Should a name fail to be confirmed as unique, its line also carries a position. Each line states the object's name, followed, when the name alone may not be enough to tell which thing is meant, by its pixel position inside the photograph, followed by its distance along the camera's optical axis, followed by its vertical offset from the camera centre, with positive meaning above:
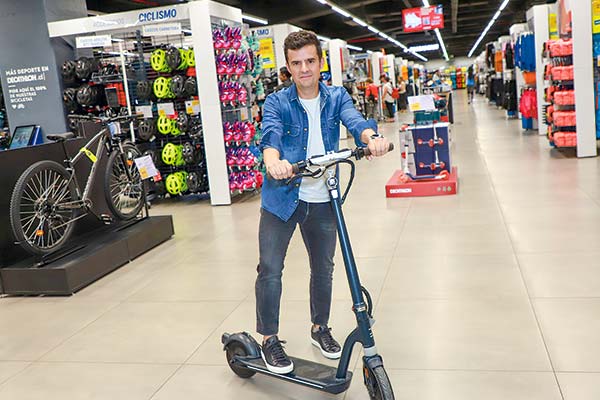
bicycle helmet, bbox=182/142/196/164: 8.12 -0.51
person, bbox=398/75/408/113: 28.59 -0.16
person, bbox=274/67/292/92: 9.98 +0.50
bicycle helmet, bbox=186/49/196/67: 8.01 +0.71
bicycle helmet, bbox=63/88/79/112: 8.55 +0.39
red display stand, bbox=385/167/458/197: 7.28 -1.13
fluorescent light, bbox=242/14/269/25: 18.80 +2.87
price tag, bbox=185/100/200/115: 8.13 +0.10
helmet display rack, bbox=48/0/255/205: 7.59 +0.74
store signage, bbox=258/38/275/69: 12.68 +1.13
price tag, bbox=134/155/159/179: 5.76 -0.45
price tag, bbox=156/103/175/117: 8.22 +0.10
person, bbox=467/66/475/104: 31.62 +0.33
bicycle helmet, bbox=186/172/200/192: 8.22 -0.89
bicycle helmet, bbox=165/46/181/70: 7.85 +0.74
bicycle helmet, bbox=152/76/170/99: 8.00 +0.38
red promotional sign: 18.84 +2.44
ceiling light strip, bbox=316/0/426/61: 19.61 +3.08
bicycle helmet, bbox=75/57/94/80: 8.36 +0.76
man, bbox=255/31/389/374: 2.66 -0.22
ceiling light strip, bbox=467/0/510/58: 24.09 +3.54
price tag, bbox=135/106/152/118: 8.30 +0.11
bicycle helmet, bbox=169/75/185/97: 7.96 +0.38
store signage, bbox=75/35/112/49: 7.88 +1.06
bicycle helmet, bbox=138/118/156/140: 8.22 -0.14
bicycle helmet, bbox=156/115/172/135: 8.16 -0.10
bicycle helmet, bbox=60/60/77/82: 8.43 +0.75
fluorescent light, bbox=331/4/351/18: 20.21 +3.04
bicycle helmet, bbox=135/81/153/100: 8.14 +0.38
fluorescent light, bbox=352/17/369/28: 23.72 +3.06
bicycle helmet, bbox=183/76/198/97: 7.95 +0.36
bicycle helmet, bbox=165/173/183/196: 8.28 -0.91
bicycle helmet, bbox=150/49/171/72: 7.91 +0.73
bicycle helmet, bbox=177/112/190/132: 8.12 -0.09
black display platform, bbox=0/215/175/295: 4.61 -1.10
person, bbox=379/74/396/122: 20.22 -0.01
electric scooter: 2.44 -0.96
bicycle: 4.70 -0.58
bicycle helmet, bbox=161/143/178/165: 8.21 -0.50
